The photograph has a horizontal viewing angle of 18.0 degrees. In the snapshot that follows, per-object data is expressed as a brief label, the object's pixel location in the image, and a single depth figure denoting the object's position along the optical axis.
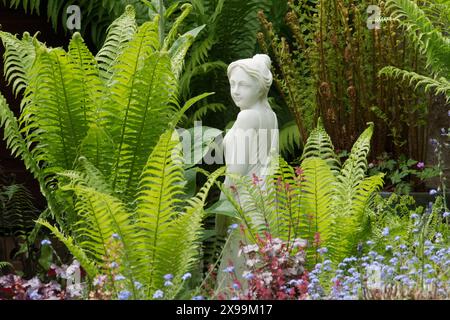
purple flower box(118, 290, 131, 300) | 5.09
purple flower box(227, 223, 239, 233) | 6.13
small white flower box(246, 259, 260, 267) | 5.71
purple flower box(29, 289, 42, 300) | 5.21
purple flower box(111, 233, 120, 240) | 5.77
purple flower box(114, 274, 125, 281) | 5.30
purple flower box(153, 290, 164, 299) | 5.15
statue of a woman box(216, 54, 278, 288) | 6.93
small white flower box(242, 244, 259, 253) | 6.01
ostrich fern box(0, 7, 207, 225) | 6.84
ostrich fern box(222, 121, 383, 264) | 6.35
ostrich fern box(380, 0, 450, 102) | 8.45
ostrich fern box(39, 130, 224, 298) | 5.92
